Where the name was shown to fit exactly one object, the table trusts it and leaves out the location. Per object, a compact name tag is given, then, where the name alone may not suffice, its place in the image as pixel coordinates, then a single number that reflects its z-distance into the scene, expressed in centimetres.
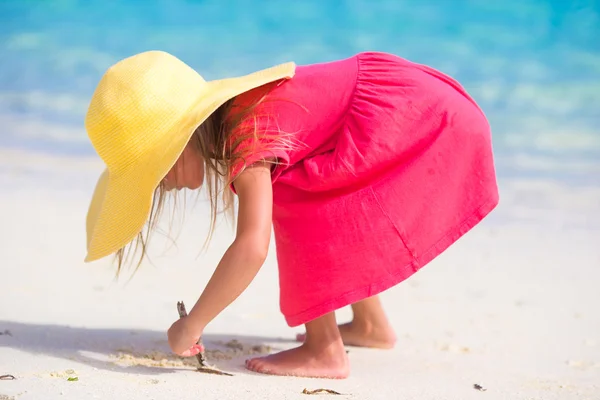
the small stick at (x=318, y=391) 306
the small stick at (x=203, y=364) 315
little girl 307
